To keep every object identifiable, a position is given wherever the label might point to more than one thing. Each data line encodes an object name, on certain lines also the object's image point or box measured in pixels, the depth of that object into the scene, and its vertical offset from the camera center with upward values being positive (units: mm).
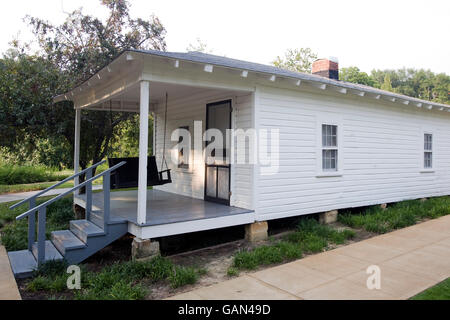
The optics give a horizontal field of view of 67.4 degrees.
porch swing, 6312 -328
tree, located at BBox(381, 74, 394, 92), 41906 +9733
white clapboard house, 5078 +190
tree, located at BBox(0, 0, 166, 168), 8961 +2849
